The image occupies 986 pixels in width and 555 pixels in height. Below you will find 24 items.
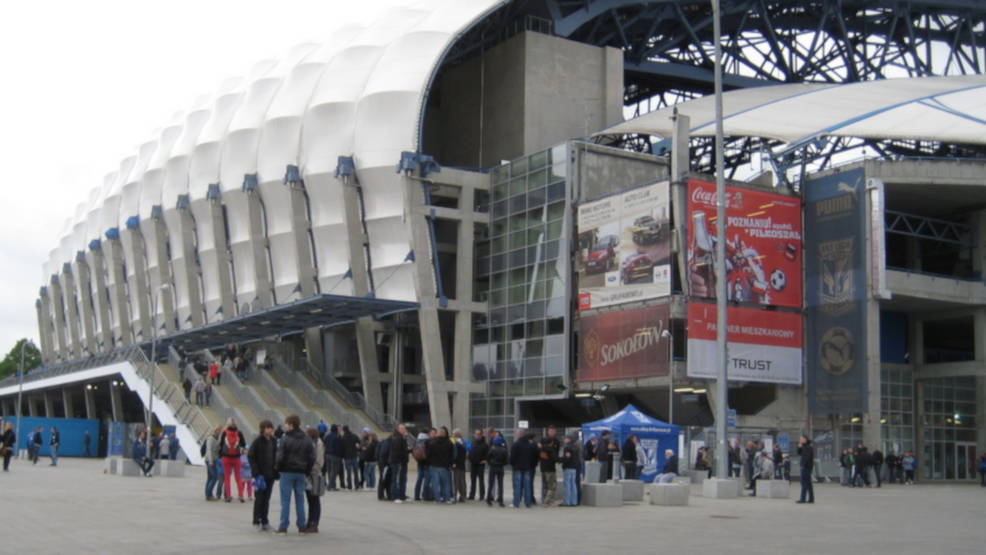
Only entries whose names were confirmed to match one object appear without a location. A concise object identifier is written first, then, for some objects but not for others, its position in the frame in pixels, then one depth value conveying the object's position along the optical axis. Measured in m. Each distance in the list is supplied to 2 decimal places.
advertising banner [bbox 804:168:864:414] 47.34
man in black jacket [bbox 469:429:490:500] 24.58
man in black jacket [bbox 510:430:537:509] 23.55
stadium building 48.50
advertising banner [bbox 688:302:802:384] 47.15
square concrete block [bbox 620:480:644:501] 26.25
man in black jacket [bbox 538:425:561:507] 24.08
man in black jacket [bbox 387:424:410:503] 24.55
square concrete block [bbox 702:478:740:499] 28.80
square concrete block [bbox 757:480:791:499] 30.28
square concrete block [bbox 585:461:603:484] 26.61
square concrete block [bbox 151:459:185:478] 35.88
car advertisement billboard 48.59
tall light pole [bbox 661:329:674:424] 46.88
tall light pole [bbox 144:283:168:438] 50.72
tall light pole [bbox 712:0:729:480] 28.64
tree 162.00
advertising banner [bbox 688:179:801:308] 48.00
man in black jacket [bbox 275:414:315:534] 15.98
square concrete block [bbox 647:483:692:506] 25.27
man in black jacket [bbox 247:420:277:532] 16.66
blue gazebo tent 36.28
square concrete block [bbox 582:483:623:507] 24.64
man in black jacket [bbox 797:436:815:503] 26.75
